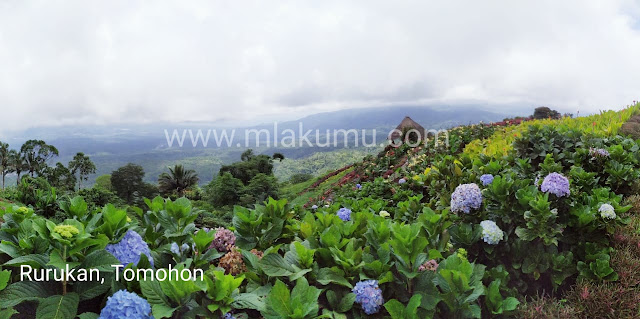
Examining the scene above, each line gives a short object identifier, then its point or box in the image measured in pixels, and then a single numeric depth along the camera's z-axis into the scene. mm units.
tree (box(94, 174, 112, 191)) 34775
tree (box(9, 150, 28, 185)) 40997
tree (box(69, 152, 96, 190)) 44562
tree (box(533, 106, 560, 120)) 17609
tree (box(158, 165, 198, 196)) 29219
